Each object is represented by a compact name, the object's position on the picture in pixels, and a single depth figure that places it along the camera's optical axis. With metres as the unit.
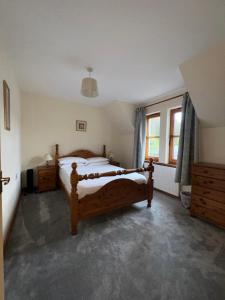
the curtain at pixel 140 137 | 3.99
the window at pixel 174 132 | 3.30
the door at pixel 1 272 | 0.81
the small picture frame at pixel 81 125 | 4.27
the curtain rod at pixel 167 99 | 3.10
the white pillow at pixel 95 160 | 3.99
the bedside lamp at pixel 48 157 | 3.53
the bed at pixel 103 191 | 1.98
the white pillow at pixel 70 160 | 3.57
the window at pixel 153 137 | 3.87
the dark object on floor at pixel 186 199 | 2.70
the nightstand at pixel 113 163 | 4.41
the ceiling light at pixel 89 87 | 2.14
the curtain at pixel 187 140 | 2.70
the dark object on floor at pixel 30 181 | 3.41
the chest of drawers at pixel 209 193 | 2.10
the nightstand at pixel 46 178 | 3.42
